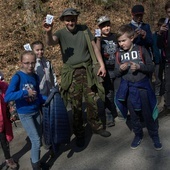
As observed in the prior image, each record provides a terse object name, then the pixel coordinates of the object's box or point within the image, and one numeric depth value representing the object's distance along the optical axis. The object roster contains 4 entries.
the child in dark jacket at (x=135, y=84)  3.64
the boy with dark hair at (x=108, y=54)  4.61
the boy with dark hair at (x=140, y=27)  4.66
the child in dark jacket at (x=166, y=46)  4.80
